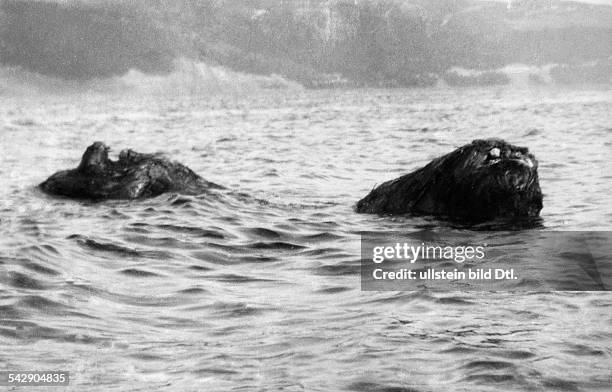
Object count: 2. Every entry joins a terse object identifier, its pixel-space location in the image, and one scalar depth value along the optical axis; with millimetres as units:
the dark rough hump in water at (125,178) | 15312
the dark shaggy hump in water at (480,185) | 12320
